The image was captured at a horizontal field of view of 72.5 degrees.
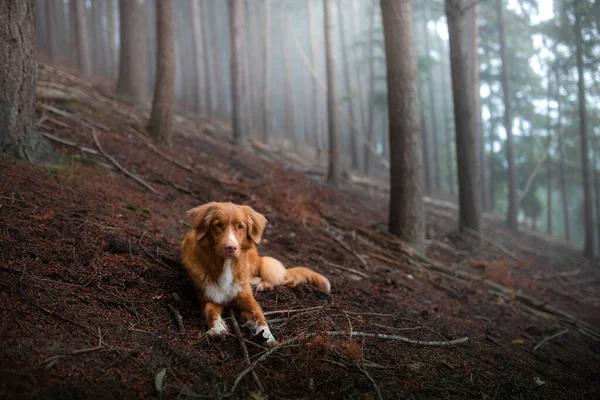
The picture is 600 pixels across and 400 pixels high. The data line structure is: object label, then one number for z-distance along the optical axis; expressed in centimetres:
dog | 395
